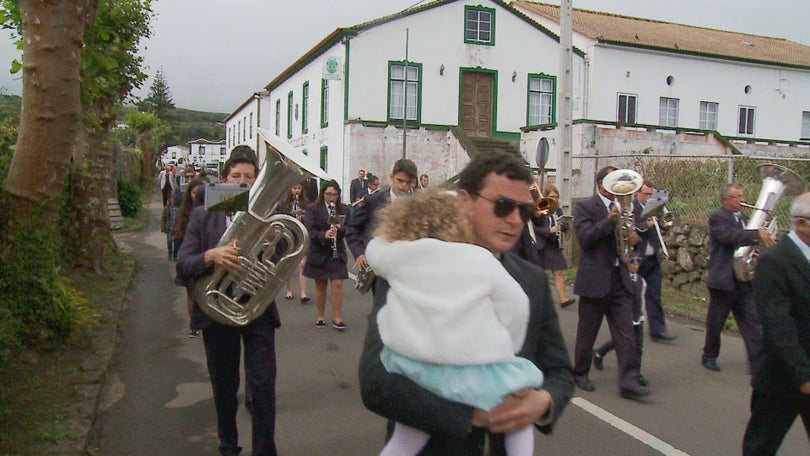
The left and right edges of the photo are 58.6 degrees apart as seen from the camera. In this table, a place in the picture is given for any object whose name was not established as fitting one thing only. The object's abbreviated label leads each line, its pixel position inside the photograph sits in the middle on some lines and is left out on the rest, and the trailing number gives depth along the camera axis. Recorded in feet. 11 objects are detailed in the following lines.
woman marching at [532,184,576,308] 30.83
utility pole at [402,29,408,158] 79.30
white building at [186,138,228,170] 328.49
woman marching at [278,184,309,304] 34.29
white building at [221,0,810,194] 84.94
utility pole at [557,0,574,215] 43.21
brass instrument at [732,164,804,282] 21.36
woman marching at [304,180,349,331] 27.55
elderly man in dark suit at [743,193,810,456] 11.48
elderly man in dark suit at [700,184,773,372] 21.91
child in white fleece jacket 5.90
